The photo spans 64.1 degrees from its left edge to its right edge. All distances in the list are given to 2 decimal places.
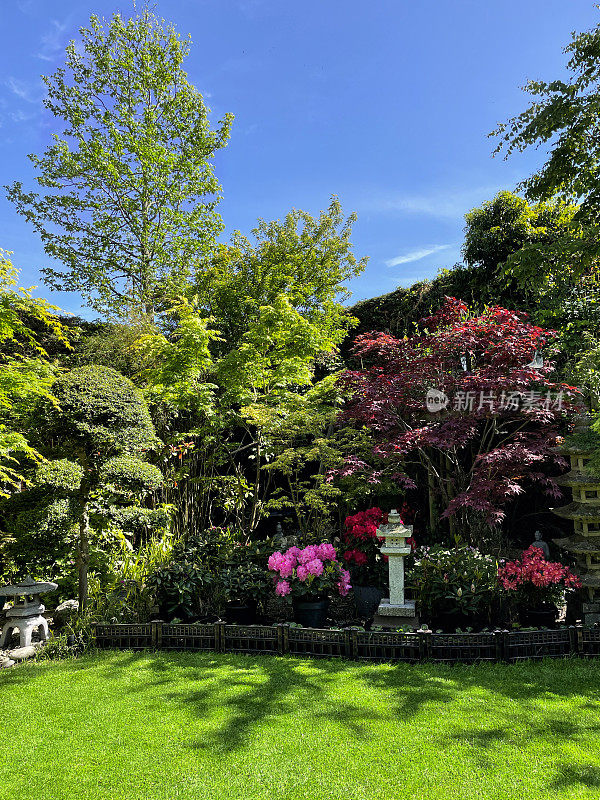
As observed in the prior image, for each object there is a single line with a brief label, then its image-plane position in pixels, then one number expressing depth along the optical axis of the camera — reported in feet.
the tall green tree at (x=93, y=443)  14.39
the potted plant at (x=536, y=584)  14.70
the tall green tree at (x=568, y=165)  17.22
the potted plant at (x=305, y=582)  16.25
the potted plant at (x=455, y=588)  14.93
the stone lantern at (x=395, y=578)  15.49
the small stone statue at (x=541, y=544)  16.96
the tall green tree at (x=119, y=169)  36.32
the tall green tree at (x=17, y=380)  14.02
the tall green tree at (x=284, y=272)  32.78
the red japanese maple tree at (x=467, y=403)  17.12
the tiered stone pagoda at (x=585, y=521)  15.58
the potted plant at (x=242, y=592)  16.75
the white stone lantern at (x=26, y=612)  15.31
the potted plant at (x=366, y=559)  18.29
